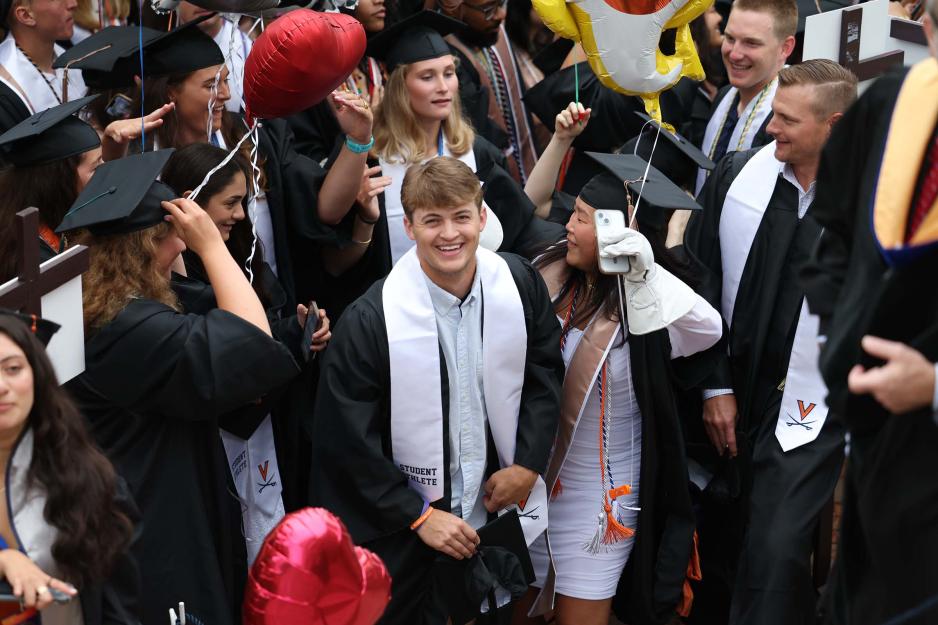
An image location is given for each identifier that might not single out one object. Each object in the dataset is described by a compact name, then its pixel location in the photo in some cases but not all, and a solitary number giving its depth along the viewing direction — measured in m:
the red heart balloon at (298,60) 8.48
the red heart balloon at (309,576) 6.93
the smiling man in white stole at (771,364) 8.79
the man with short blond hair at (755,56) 11.65
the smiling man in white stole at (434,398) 8.23
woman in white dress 9.05
